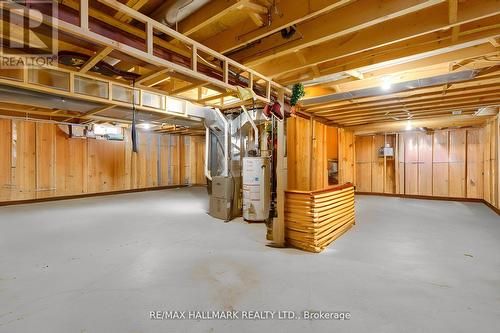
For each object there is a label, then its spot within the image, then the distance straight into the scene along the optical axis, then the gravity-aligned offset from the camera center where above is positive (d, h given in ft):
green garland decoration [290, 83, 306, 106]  11.10 +3.52
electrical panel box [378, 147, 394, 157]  26.37 +1.60
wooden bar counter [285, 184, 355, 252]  10.28 -2.41
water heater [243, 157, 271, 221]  14.57 -1.27
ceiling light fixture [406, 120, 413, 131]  20.43 +3.64
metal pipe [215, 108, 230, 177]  16.14 +1.67
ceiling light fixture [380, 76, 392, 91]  10.77 +3.82
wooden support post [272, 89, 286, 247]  10.87 -1.18
